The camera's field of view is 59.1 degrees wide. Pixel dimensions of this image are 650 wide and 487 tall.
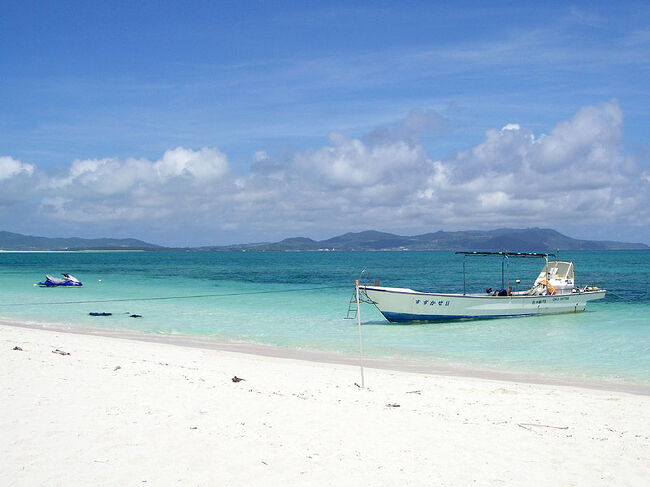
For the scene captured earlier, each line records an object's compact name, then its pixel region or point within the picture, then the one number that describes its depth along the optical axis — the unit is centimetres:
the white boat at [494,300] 2227
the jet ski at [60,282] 4273
